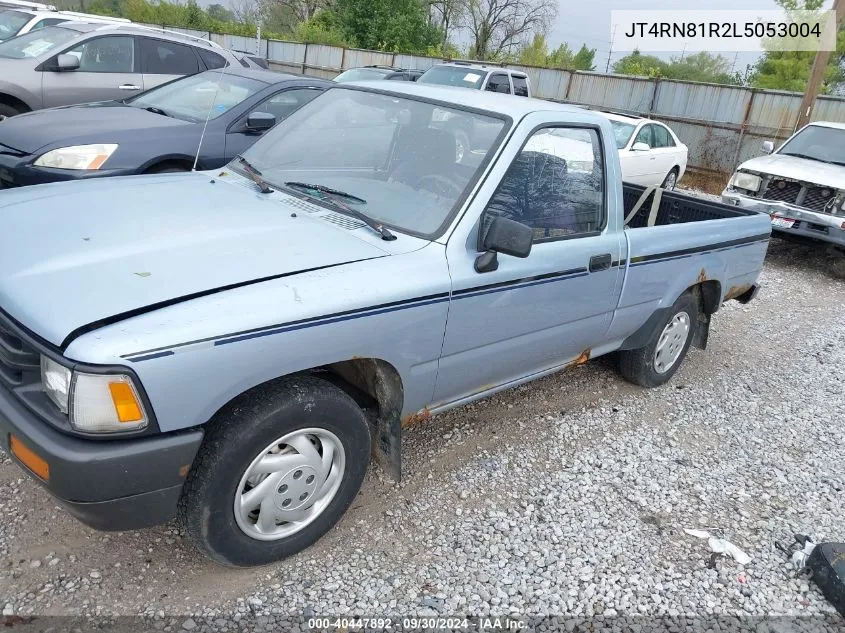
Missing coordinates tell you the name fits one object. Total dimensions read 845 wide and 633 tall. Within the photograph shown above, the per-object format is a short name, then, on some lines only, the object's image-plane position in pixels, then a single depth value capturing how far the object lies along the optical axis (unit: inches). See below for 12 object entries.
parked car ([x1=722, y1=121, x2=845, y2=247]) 321.4
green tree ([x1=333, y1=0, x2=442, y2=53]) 1342.3
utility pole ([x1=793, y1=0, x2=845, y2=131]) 476.7
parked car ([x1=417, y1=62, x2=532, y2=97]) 515.2
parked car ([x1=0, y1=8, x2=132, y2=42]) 442.0
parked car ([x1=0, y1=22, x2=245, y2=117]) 302.0
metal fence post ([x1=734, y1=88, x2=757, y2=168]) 590.9
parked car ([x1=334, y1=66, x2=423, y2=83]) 537.0
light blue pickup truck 84.0
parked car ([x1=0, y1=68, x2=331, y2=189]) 206.4
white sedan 431.8
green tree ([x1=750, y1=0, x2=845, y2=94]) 1353.3
